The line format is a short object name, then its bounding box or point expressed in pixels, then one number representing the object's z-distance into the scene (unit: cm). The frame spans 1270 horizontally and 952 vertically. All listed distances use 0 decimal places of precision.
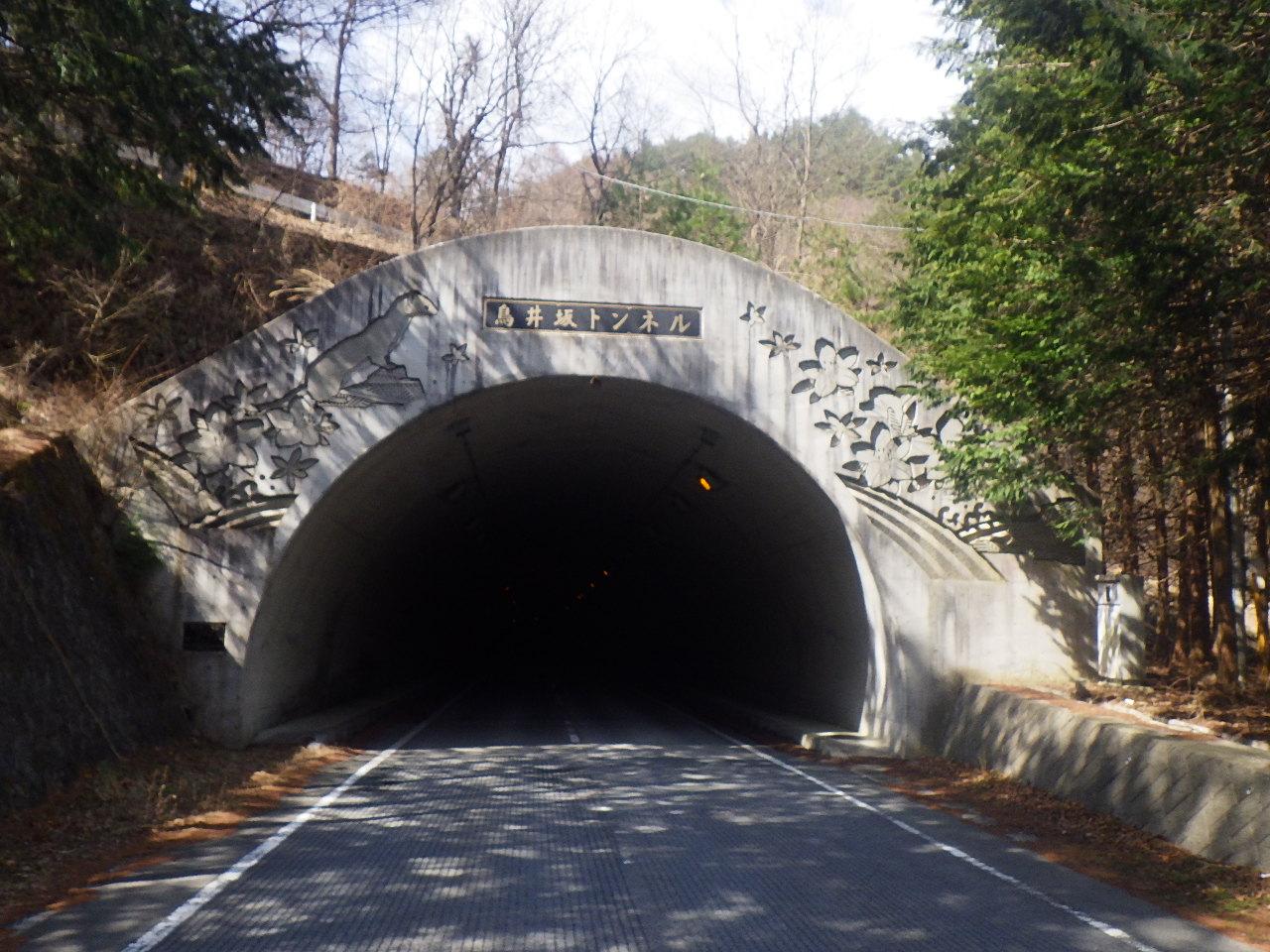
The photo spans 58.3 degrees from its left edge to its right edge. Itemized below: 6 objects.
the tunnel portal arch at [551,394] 1447
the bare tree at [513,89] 3158
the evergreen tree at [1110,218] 829
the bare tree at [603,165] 3484
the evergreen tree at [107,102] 882
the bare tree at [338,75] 2548
